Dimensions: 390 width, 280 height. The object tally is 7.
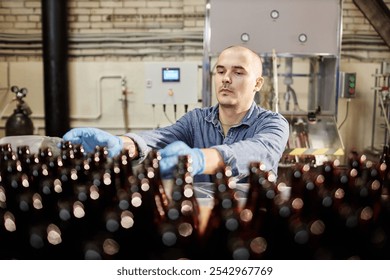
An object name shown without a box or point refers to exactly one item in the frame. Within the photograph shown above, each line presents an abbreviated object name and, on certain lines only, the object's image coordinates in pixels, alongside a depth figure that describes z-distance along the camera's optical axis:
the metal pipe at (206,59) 2.25
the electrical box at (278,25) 2.27
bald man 0.63
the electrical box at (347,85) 2.72
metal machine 2.26
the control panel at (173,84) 2.62
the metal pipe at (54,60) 2.87
